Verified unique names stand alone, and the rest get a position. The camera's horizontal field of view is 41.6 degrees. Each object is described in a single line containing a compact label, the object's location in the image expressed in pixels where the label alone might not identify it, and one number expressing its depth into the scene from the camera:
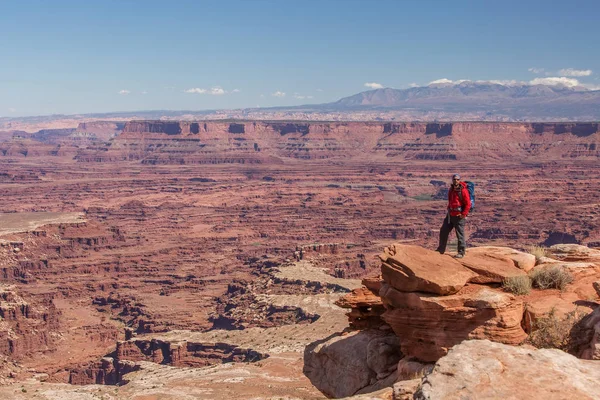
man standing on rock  20.64
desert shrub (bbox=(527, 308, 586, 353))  16.56
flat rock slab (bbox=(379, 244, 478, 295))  18.44
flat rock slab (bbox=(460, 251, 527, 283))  19.42
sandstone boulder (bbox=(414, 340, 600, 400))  12.01
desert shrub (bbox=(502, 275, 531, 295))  19.11
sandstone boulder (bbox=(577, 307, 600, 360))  15.42
